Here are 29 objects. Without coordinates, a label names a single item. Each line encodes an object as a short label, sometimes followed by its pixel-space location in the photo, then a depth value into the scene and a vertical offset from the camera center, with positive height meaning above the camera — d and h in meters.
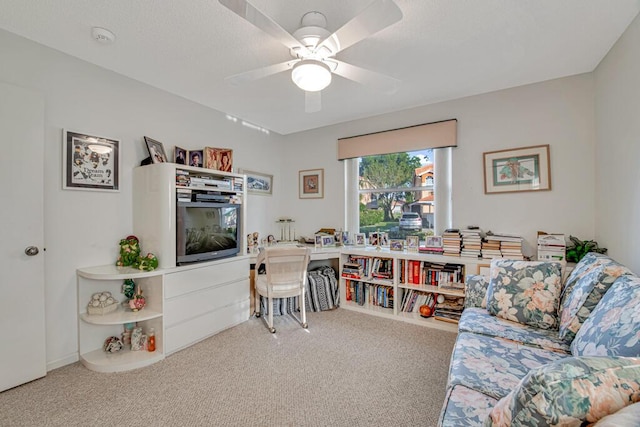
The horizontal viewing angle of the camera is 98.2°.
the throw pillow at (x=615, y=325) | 1.00 -0.46
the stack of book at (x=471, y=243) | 2.77 -0.31
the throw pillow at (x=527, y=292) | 1.76 -0.54
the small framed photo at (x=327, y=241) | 3.71 -0.37
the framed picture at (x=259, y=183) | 3.83 +0.46
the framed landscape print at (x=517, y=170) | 2.66 +0.43
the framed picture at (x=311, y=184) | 4.08 +0.45
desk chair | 2.77 -0.63
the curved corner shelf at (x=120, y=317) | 2.14 -0.82
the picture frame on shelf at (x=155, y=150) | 2.56 +0.62
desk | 3.28 -0.52
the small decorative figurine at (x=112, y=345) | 2.30 -1.09
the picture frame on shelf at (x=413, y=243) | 3.23 -0.35
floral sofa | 0.60 -0.50
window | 3.24 +0.27
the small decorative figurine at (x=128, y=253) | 2.42 -0.33
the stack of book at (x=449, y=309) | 2.80 -0.99
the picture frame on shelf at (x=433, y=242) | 3.03 -0.32
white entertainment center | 2.23 -0.63
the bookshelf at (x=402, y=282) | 2.85 -0.78
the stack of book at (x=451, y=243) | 2.88 -0.31
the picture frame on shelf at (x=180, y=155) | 2.81 +0.61
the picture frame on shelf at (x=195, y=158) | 2.92 +0.61
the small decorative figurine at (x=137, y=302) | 2.35 -0.74
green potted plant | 2.35 -0.31
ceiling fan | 1.29 +0.96
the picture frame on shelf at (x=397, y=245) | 3.30 -0.38
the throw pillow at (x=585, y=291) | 1.44 -0.44
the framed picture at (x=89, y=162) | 2.21 +0.45
